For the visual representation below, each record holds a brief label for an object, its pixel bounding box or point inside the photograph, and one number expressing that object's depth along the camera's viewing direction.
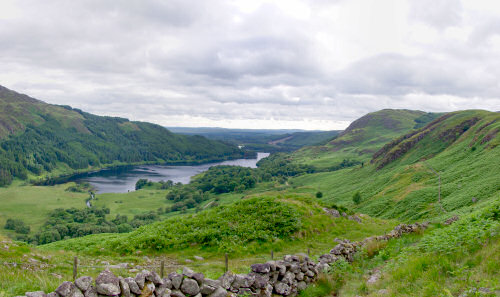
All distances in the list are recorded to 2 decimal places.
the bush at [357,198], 81.31
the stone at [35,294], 8.56
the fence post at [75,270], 12.18
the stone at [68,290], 8.88
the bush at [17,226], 120.31
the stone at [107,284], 9.39
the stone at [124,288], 9.75
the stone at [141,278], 10.38
